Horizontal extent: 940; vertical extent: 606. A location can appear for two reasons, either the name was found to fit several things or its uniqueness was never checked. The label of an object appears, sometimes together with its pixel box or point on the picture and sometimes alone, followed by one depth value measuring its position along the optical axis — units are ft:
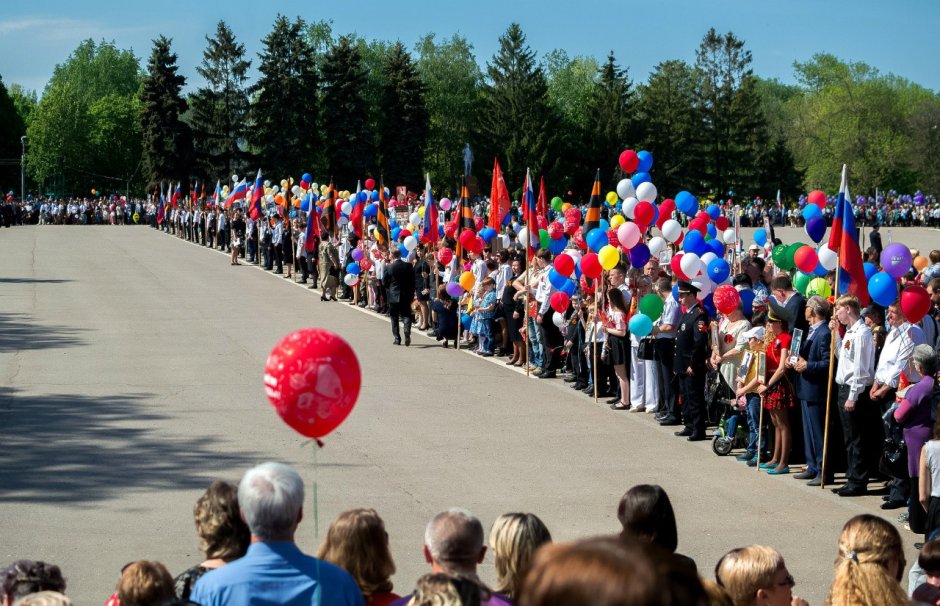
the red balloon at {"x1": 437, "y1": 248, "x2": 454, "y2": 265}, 73.10
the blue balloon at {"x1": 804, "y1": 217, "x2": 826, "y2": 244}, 58.34
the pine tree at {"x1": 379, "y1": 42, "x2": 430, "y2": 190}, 280.72
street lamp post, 288.30
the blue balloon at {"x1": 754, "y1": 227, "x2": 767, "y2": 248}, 76.42
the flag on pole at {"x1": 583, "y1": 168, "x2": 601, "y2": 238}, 61.98
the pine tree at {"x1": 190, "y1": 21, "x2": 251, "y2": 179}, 282.97
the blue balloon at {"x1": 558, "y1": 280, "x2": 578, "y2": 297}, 57.88
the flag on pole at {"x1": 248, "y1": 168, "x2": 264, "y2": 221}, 116.67
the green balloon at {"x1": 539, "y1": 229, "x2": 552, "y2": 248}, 68.69
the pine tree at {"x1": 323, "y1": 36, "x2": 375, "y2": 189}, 270.05
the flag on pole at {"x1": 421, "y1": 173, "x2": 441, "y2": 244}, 79.05
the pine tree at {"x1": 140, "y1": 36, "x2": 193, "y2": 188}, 270.67
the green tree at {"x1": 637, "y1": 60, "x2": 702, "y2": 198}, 288.10
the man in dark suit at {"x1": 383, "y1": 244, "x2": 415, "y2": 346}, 70.08
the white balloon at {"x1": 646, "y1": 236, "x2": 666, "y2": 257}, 65.46
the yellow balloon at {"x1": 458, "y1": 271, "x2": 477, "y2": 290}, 67.87
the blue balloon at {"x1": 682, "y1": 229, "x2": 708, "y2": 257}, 55.21
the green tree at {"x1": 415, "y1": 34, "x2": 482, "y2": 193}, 331.77
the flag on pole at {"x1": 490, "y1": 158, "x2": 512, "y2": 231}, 75.72
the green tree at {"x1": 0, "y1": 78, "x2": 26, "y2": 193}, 321.32
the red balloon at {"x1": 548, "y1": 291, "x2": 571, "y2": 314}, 57.67
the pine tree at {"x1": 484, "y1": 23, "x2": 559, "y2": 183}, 281.13
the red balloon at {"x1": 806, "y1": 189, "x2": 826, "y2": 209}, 66.37
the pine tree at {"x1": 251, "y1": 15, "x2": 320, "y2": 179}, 273.33
